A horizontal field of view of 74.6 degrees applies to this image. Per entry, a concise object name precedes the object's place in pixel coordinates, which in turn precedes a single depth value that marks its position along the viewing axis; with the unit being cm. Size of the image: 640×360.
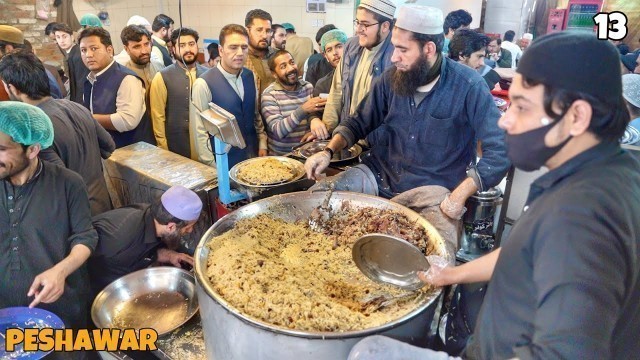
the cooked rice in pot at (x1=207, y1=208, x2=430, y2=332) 136
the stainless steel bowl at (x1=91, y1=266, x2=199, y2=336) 195
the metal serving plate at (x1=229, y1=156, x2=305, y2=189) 225
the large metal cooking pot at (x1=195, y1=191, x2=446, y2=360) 125
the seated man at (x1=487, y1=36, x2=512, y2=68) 732
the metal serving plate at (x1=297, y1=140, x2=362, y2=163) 273
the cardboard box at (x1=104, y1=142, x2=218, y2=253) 263
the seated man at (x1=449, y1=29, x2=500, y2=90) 416
